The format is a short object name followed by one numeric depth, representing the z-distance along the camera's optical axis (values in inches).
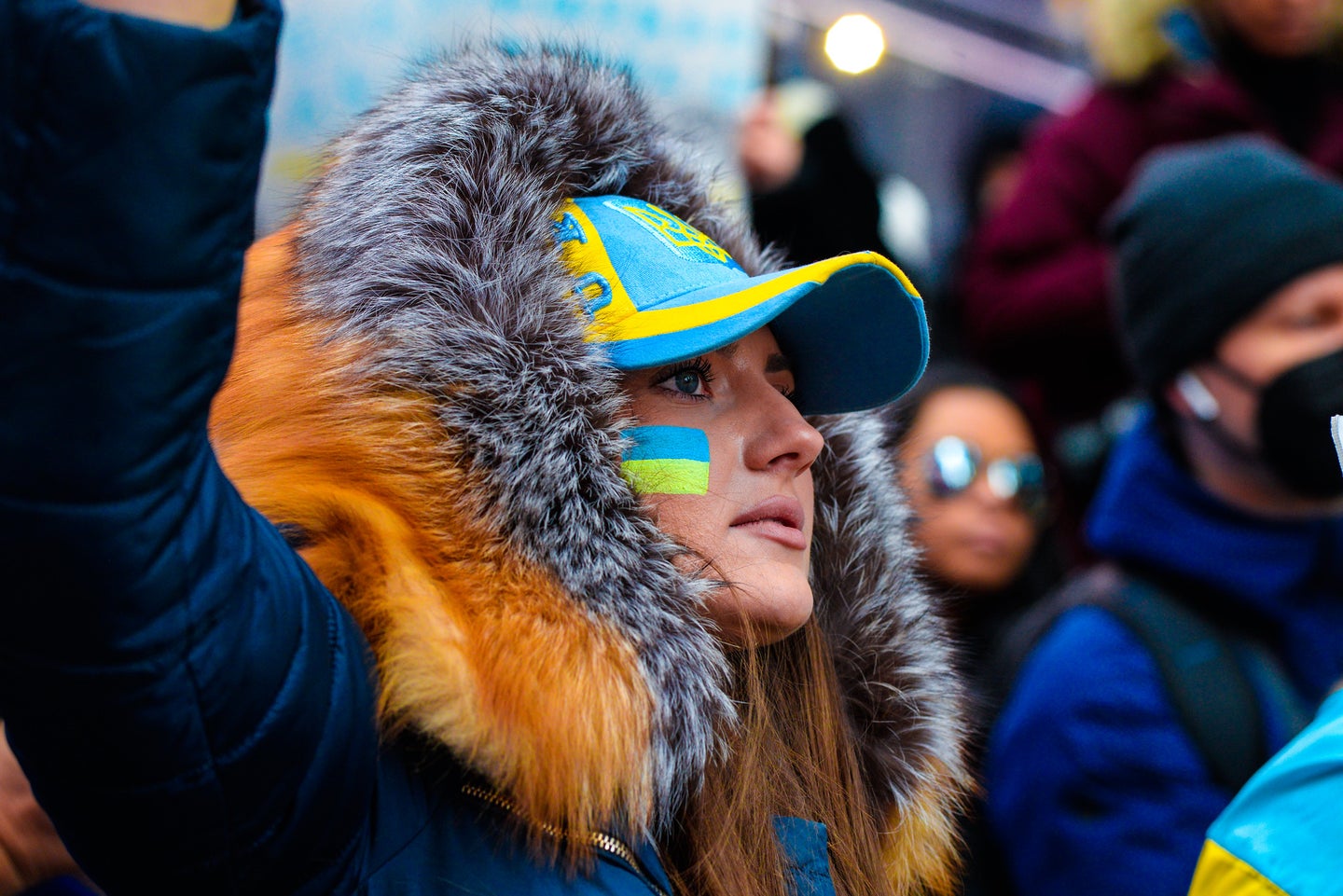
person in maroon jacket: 118.5
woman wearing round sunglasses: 110.0
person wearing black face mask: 77.9
